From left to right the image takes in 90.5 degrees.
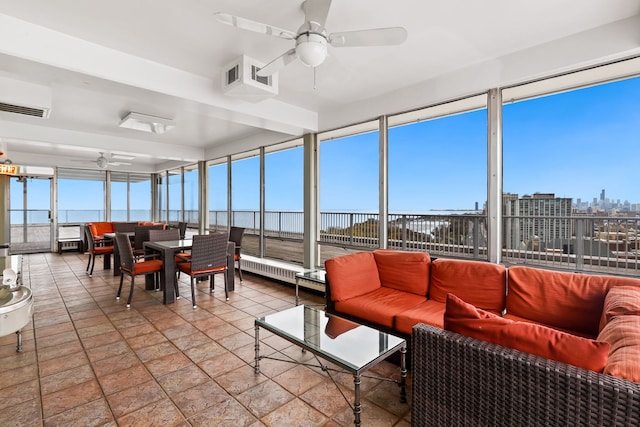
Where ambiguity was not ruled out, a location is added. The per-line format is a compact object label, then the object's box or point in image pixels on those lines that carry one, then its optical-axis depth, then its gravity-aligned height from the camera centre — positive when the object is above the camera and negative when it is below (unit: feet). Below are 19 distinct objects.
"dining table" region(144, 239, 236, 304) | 13.22 -2.26
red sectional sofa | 3.36 -1.89
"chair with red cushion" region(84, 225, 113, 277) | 18.15 -2.05
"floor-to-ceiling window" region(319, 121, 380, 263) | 14.83 +1.00
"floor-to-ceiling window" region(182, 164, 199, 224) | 25.69 +1.57
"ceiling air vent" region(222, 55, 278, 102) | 9.27 +4.00
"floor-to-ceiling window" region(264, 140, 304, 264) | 18.20 +0.47
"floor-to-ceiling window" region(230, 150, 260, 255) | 20.06 +1.24
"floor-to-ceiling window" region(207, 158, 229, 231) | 23.08 +1.37
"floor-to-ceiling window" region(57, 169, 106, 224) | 27.96 +1.62
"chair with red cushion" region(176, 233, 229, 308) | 13.10 -1.93
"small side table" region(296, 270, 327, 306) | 11.37 -2.38
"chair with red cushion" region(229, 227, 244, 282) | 17.40 -1.44
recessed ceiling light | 13.99 +4.17
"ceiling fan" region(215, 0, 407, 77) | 6.16 +3.56
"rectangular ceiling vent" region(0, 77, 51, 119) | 10.21 +3.87
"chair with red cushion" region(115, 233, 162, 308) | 12.95 -2.18
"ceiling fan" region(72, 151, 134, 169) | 22.60 +4.16
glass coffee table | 5.92 -2.76
